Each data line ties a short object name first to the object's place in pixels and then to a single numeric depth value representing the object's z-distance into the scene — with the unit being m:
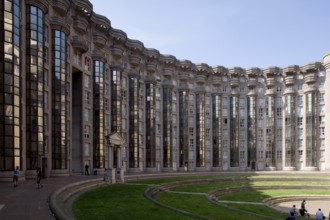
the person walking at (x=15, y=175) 31.82
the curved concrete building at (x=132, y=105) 42.56
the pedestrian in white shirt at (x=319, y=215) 33.25
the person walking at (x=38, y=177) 30.92
